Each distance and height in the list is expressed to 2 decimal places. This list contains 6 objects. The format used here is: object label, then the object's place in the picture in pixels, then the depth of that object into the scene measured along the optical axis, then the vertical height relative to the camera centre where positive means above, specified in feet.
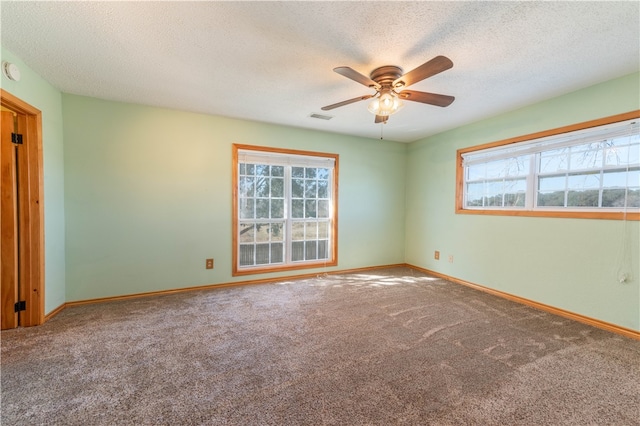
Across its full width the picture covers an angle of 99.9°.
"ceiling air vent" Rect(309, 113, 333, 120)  11.80 +3.89
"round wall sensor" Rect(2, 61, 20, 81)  6.89 +3.36
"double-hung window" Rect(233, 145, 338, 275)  12.89 -0.29
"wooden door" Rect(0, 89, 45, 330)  7.82 -0.57
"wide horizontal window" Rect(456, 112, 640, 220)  8.29 +1.31
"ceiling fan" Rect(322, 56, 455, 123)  7.24 +3.12
